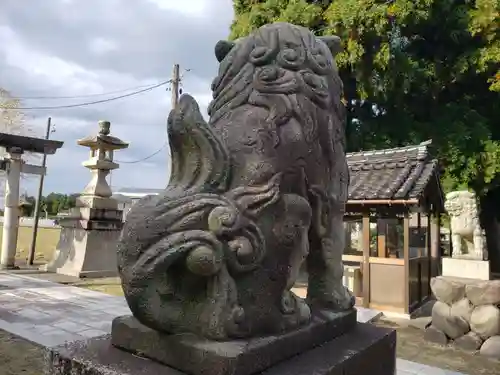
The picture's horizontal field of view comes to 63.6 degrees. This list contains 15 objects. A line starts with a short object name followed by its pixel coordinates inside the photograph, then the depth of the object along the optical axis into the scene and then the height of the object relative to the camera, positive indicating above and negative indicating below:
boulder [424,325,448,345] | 6.11 -1.46
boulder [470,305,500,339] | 5.77 -1.13
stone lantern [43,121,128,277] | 10.68 +0.02
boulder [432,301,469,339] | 6.06 -1.23
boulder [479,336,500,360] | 5.48 -1.44
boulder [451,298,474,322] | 6.09 -1.02
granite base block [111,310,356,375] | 1.60 -0.51
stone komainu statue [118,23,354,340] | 1.69 +0.12
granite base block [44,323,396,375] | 1.71 -0.59
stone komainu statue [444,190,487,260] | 6.71 +0.25
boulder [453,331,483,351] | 5.79 -1.45
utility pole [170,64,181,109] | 12.72 +4.73
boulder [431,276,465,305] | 6.23 -0.77
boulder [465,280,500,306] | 5.90 -0.74
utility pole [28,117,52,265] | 11.64 +0.28
